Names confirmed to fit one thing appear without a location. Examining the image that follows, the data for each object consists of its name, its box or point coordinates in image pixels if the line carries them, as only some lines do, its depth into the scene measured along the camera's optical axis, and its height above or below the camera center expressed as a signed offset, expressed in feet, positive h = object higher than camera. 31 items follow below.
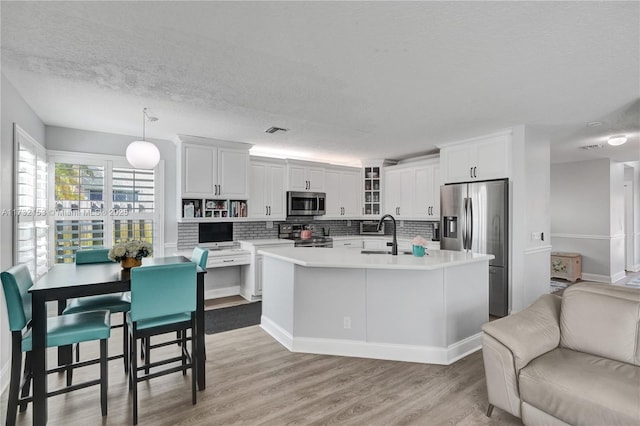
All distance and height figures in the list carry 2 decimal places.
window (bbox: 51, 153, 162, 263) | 14.52 +0.53
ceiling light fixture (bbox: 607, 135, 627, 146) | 15.01 +3.50
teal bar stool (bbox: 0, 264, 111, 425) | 6.74 -2.63
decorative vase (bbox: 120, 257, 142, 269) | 9.03 -1.34
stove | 19.02 -1.46
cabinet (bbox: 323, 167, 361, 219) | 21.58 +1.49
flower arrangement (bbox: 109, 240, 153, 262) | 8.84 -0.99
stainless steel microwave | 19.77 +0.70
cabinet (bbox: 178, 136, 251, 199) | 16.15 +2.45
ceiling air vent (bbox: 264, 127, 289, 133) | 14.55 +3.89
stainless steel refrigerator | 14.32 -0.55
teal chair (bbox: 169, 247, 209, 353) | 9.83 -1.35
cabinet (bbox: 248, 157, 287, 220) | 18.62 +1.50
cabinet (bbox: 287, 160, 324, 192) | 19.81 +2.41
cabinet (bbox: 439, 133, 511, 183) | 14.54 +2.69
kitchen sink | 12.14 -1.43
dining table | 6.79 -1.78
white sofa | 5.76 -3.04
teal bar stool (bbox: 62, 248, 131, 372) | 9.29 -2.63
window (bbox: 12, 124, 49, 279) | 9.97 +0.33
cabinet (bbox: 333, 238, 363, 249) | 21.01 -1.88
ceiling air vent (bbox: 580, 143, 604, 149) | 17.87 +3.85
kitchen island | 10.05 -2.95
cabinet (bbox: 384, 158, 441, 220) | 19.26 +1.53
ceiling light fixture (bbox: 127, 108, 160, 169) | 10.77 +2.02
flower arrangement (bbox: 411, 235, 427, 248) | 10.84 -0.94
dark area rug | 13.25 -4.60
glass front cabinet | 22.53 +1.64
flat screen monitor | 17.85 -1.08
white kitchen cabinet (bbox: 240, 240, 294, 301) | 17.07 -3.03
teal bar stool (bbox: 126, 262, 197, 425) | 7.50 -2.19
